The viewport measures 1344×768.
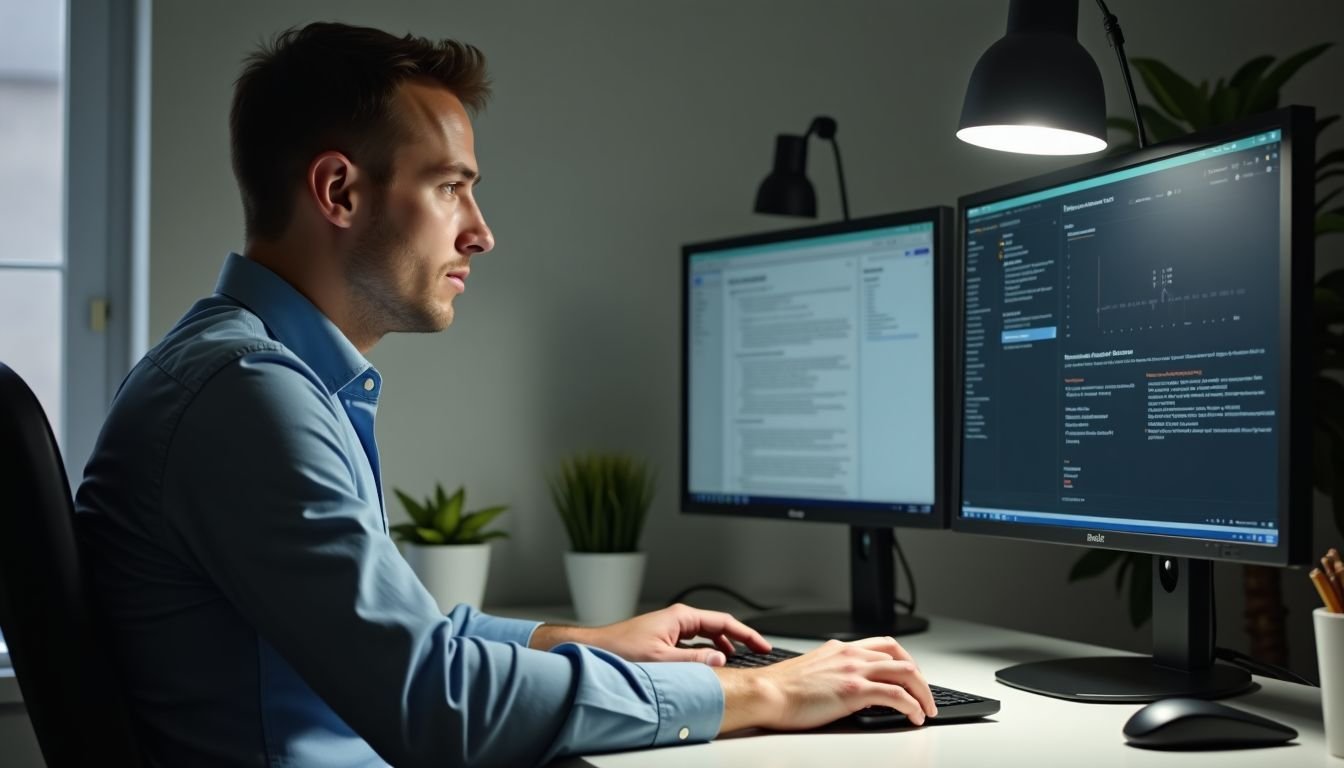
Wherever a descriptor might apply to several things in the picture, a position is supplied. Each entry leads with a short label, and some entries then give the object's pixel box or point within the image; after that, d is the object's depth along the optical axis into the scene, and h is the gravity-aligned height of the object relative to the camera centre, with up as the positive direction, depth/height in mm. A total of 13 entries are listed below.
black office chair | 904 -166
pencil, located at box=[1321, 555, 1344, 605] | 960 -133
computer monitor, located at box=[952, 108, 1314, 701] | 1086 +33
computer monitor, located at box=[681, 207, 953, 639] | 1612 +20
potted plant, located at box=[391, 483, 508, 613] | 1753 -212
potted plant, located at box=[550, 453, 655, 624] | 1841 -205
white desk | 958 -276
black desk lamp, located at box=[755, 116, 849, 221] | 1990 +338
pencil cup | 941 -198
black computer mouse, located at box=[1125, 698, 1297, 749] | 983 -254
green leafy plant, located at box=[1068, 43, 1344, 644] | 2203 +315
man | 892 -104
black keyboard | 1069 -269
